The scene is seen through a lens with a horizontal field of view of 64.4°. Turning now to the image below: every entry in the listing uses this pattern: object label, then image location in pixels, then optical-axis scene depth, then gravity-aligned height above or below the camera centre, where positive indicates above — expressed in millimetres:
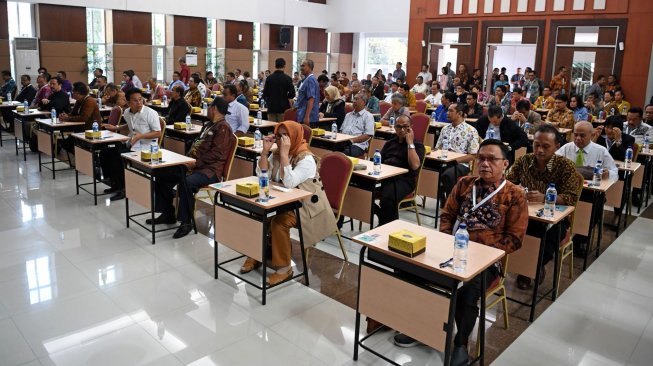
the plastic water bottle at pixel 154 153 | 5247 -747
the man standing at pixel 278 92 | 8687 -138
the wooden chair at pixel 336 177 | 4785 -843
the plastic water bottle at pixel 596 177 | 4912 -762
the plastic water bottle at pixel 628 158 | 5859 -689
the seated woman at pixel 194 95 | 10109 -292
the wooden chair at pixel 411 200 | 5469 -1158
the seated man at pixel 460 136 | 6375 -551
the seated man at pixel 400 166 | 5344 -813
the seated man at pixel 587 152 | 5316 -583
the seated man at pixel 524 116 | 7992 -348
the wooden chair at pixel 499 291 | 3427 -1328
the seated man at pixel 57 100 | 8914 -451
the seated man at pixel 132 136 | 6449 -719
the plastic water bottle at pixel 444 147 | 6107 -690
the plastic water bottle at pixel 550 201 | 3938 -806
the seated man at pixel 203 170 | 5496 -950
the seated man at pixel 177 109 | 8062 -463
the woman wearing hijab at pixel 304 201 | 4340 -952
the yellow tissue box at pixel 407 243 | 2966 -884
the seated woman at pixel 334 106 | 9156 -361
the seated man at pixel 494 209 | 3428 -771
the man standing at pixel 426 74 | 16750 +475
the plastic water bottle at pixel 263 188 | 4060 -823
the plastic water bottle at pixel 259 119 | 8359 -605
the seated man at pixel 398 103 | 7808 -224
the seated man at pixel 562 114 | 8594 -327
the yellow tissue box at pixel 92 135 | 6403 -720
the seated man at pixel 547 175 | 4215 -670
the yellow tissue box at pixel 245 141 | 6516 -736
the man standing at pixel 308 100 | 8195 -248
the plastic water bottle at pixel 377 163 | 5109 -755
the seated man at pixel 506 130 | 6917 -504
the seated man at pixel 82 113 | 7586 -539
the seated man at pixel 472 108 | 9758 -313
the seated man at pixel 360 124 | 7629 -551
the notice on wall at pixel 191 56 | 17953 +815
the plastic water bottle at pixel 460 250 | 2879 -881
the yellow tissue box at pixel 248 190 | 4062 -834
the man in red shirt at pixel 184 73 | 15817 +195
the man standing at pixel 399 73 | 18047 +518
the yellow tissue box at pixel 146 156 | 5238 -775
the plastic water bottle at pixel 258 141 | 6531 -732
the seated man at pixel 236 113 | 7465 -455
